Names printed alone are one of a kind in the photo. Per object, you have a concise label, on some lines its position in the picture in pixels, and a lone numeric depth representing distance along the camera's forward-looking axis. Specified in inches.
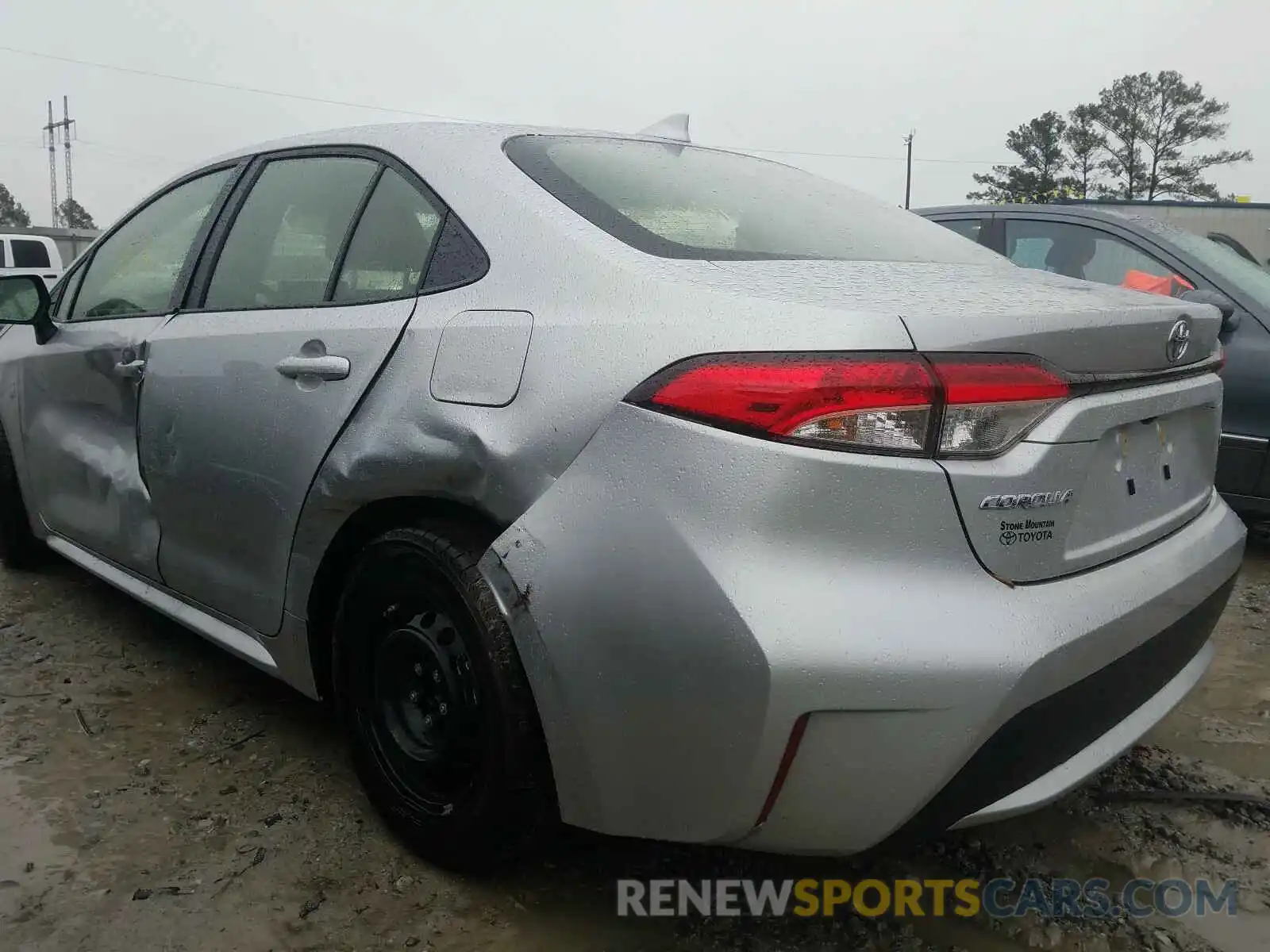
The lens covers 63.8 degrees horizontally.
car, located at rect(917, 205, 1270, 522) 153.8
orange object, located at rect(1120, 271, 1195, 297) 163.8
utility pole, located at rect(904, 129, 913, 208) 2018.9
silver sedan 56.4
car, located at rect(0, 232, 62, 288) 641.6
